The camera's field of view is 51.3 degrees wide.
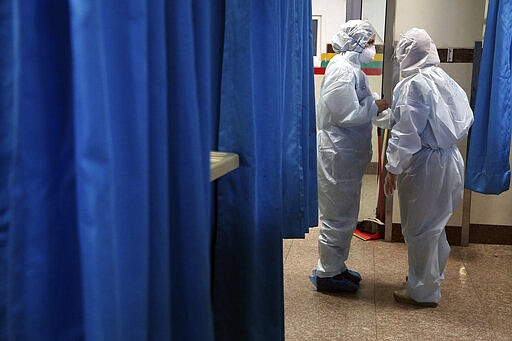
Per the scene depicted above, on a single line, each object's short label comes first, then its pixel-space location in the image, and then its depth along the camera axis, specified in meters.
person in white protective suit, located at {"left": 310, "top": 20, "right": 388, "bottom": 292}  2.97
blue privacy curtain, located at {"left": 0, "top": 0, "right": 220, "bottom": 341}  0.62
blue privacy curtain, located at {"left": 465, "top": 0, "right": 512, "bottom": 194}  3.07
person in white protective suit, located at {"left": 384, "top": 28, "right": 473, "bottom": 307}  2.66
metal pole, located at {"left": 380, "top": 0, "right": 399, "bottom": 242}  3.68
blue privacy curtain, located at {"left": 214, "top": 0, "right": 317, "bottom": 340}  1.33
